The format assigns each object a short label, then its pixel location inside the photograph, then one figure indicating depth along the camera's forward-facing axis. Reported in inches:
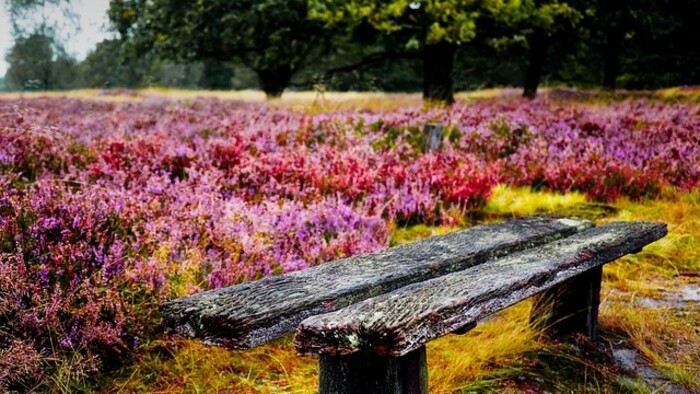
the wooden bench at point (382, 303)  61.2
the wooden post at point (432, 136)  300.5
